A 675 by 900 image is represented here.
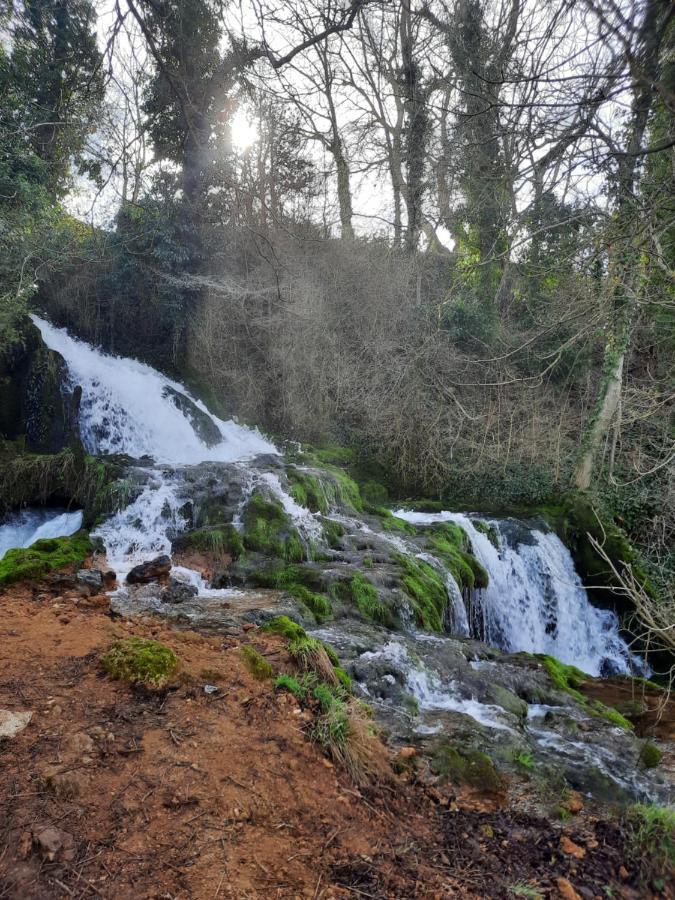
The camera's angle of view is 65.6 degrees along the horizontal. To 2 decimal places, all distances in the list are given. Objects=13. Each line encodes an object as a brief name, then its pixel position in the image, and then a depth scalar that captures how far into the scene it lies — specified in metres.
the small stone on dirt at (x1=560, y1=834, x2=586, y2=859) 2.71
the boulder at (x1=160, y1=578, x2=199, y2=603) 5.67
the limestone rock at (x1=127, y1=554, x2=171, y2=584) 6.21
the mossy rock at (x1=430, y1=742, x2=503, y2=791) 3.28
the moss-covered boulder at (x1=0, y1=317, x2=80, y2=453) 10.86
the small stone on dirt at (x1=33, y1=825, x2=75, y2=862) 1.92
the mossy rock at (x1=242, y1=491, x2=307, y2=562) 7.59
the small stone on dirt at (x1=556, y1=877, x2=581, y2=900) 2.34
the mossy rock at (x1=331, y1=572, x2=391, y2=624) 6.20
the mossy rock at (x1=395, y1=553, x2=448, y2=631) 6.62
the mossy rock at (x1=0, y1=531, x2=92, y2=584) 5.30
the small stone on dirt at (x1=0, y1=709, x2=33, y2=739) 2.54
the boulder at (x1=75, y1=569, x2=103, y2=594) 5.43
